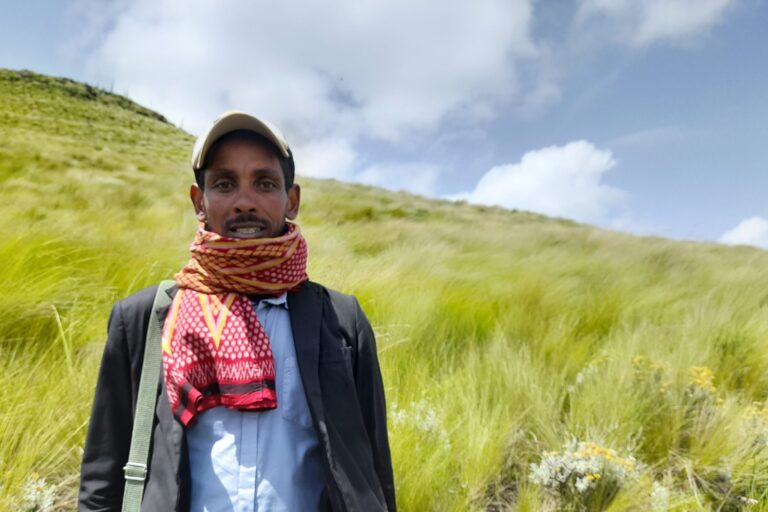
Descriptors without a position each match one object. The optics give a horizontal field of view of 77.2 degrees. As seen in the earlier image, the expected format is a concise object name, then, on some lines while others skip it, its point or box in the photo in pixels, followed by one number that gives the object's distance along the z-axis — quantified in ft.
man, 3.66
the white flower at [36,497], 4.99
